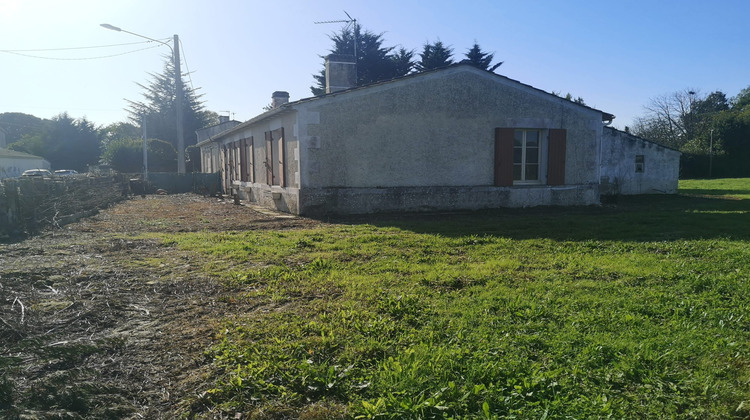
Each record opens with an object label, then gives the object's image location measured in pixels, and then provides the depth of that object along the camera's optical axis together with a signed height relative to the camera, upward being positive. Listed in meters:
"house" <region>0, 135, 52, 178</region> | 35.88 +0.95
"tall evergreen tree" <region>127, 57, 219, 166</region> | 49.12 +6.38
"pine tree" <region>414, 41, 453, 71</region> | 34.56 +8.21
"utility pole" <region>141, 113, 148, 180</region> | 24.52 +0.38
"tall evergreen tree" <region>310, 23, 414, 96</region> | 34.91 +8.17
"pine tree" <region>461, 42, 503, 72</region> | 35.88 +8.51
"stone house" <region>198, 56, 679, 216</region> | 11.81 +0.65
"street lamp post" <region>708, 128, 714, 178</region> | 36.07 +0.61
